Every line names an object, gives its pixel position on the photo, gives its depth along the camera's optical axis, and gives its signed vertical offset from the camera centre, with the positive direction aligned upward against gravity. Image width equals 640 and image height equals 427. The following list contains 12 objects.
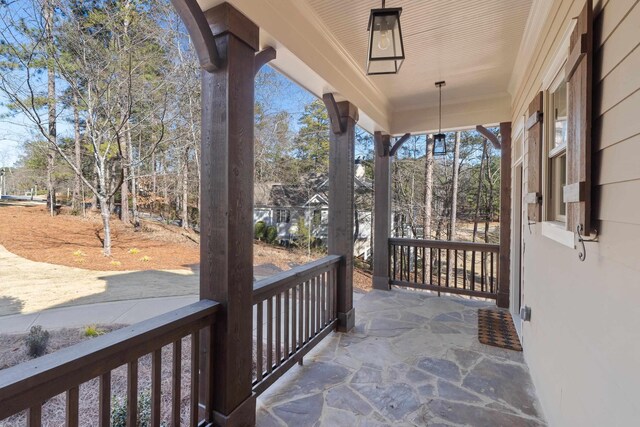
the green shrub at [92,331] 3.30 -1.42
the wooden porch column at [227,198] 1.70 +0.07
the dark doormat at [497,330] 3.11 -1.39
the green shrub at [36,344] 2.96 -1.37
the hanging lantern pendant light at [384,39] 1.70 +1.04
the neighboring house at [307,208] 10.99 +0.08
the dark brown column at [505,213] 4.07 -0.02
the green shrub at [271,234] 11.79 -0.99
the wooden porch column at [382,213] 4.96 -0.04
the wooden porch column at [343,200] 3.32 +0.12
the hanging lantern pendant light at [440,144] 4.02 +0.93
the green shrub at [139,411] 1.90 -1.37
